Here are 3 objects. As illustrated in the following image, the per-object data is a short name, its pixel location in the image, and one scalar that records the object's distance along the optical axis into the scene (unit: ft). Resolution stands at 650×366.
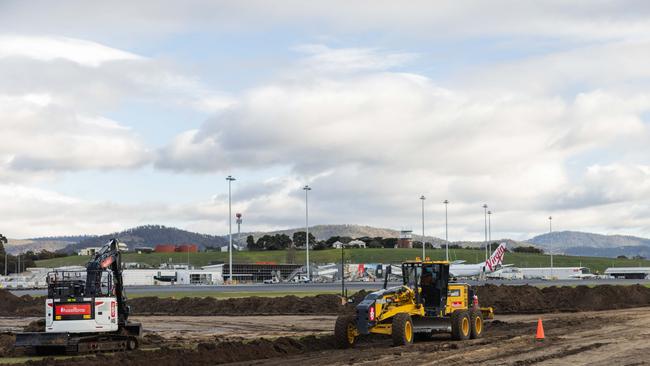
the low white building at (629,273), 560.29
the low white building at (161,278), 501.39
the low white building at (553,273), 533.75
